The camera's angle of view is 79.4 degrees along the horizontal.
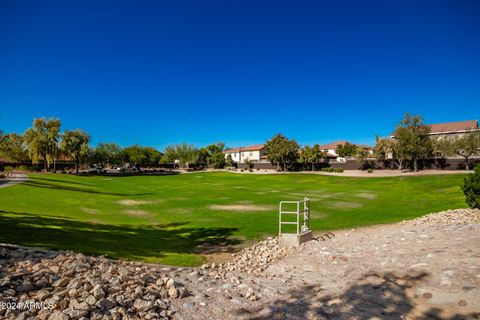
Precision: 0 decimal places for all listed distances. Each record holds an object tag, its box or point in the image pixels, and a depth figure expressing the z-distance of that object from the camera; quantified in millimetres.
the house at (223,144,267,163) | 126362
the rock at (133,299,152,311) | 5727
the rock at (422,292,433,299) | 6436
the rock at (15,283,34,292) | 5414
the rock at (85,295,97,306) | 5332
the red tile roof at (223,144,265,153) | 129038
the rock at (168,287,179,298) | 6630
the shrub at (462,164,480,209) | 16797
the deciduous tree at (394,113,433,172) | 55594
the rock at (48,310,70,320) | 4777
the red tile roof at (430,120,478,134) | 70844
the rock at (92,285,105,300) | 5552
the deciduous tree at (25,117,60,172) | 68938
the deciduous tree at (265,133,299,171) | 82875
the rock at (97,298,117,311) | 5363
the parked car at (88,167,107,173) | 91875
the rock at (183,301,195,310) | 6281
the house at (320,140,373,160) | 119538
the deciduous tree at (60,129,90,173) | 78812
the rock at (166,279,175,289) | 6941
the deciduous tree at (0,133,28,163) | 78725
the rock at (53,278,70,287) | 5789
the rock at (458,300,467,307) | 5880
